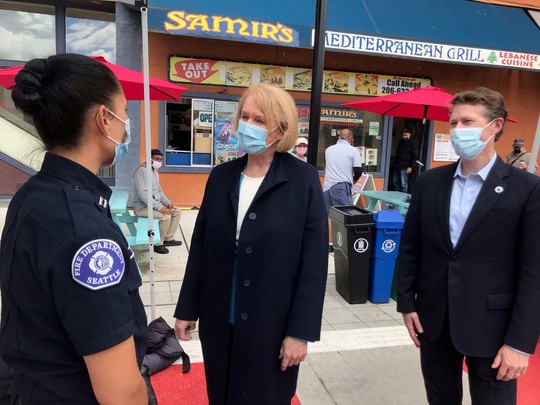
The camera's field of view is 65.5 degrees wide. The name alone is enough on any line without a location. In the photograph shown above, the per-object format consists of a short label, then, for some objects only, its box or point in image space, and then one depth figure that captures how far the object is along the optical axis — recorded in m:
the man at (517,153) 8.70
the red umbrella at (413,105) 6.07
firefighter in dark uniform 1.06
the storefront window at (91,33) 8.74
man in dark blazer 1.84
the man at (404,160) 10.79
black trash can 4.59
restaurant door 10.84
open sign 9.17
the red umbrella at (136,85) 4.82
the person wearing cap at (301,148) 6.83
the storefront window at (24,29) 8.51
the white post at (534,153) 3.08
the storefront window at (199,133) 9.04
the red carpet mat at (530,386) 3.02
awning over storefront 7.43
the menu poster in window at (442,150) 10.88
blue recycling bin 4.61
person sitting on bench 5.84
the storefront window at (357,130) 10.09
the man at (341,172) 6.66
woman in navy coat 1.87
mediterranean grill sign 8.12
